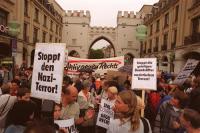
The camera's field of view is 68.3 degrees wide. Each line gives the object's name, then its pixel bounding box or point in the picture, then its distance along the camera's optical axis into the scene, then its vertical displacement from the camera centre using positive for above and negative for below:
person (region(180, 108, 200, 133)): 1.66 -0.63
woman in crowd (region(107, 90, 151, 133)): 1.69 -0.62
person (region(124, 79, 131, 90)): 3.87 -0.54
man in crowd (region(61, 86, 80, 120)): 2.38 -0.69
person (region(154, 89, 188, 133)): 2.40 -0.84
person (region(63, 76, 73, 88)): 3.67 -0.46
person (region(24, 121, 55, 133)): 1.26 -0.58
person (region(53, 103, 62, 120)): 2.30 -0.78
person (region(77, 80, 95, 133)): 2.75 -0.95
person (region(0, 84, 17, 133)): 2.47 -0.75
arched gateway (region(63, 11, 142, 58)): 24.28 +4.96
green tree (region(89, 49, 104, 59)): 42.14 +2.77
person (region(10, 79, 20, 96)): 3.29 -0.60
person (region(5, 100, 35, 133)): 1.81 -0.68
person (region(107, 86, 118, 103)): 2.75 -0.55
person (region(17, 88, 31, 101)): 2.64 -0.59
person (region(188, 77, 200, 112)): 2.47 -0.59
